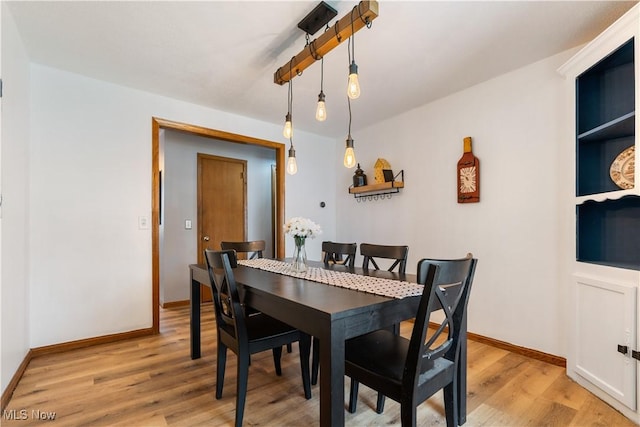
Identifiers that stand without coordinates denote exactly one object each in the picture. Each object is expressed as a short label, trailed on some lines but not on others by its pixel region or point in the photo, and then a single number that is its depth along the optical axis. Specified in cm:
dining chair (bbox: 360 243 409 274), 223
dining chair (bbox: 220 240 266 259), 285
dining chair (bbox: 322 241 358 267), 252
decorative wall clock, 288
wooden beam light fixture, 160
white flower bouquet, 204
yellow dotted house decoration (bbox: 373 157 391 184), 368
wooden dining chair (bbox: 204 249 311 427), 165
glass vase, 213
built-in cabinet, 174
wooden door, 434
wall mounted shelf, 358
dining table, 116
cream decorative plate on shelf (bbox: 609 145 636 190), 194
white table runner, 151
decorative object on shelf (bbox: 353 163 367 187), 401
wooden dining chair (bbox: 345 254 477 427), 122
